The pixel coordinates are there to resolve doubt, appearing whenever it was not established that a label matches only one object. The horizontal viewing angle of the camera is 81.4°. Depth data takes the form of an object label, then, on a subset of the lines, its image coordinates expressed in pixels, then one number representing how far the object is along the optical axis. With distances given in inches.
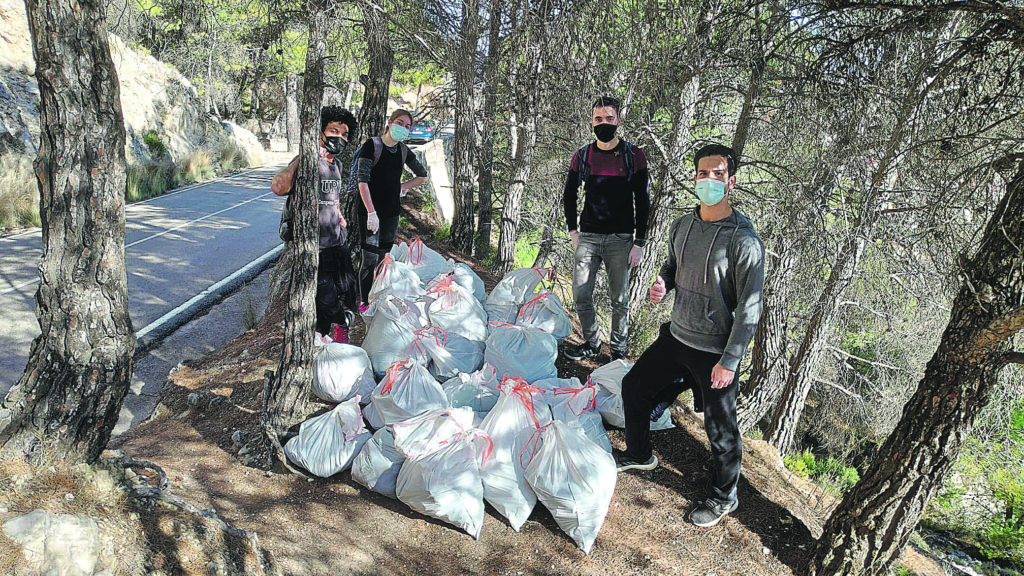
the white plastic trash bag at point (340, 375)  146.2
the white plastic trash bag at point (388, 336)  160.9
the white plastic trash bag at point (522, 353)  156.1
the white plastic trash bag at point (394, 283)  181.3
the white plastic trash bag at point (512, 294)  186.5
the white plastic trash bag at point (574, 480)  109.0
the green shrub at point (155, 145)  574.3
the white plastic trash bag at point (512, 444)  113.6
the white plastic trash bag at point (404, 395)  132.6
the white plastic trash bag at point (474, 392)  142.4
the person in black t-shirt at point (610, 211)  159.8
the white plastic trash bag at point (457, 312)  170.3
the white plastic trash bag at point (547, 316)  177.3
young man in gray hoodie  107.3
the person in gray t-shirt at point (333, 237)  157.1
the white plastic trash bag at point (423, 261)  208.5
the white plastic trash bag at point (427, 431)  115.4
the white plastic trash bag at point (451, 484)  109.7
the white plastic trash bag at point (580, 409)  134.6
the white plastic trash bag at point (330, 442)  123.2
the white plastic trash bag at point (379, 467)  119.6
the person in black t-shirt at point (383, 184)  185.6
